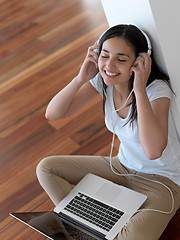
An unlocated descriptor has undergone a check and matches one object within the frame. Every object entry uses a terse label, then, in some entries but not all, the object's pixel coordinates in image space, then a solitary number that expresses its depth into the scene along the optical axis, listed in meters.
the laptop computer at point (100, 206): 1.44
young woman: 1.30
